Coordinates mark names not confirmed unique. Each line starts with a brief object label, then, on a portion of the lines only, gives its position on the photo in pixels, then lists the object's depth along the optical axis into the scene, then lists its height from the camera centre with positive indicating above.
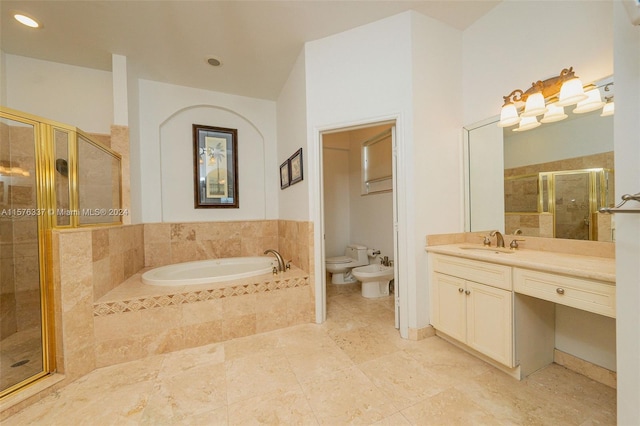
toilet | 3.36 -0.80
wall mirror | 1.42 +0.22
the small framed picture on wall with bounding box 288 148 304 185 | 2.46 +0.50
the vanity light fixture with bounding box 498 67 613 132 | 1.42 +0.72
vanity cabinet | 1.46 -0.71
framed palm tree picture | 3.10 +0.65
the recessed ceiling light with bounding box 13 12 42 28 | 1.87 +1.67
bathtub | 2.21 -0.65
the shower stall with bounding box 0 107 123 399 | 1.54 -0.03
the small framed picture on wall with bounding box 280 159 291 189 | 2.86 +0.49
